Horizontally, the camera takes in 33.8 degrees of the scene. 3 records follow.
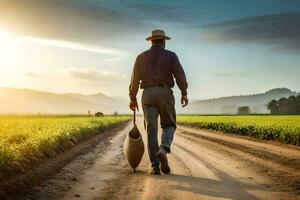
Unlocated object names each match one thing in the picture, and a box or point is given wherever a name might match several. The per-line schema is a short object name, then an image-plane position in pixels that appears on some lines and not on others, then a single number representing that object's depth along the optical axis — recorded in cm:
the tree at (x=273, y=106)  14862
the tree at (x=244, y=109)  19740
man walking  1023
